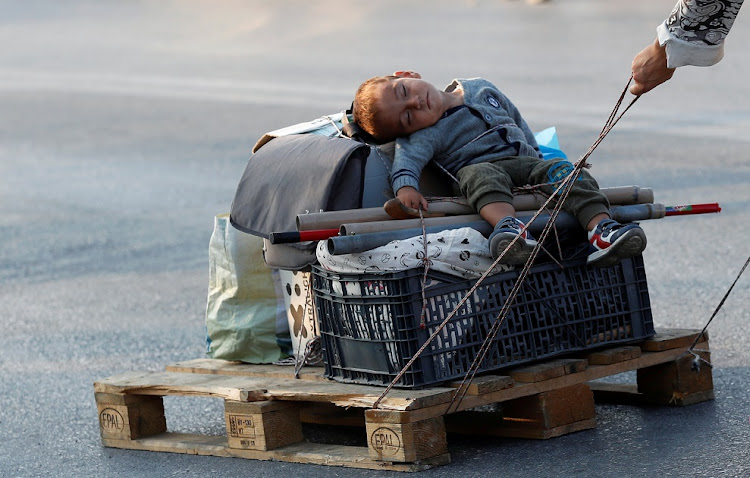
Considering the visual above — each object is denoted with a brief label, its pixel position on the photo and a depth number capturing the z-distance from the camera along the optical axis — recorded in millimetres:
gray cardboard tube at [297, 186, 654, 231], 9039
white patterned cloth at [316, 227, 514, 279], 8734
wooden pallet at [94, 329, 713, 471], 8539
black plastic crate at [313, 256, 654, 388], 8734
